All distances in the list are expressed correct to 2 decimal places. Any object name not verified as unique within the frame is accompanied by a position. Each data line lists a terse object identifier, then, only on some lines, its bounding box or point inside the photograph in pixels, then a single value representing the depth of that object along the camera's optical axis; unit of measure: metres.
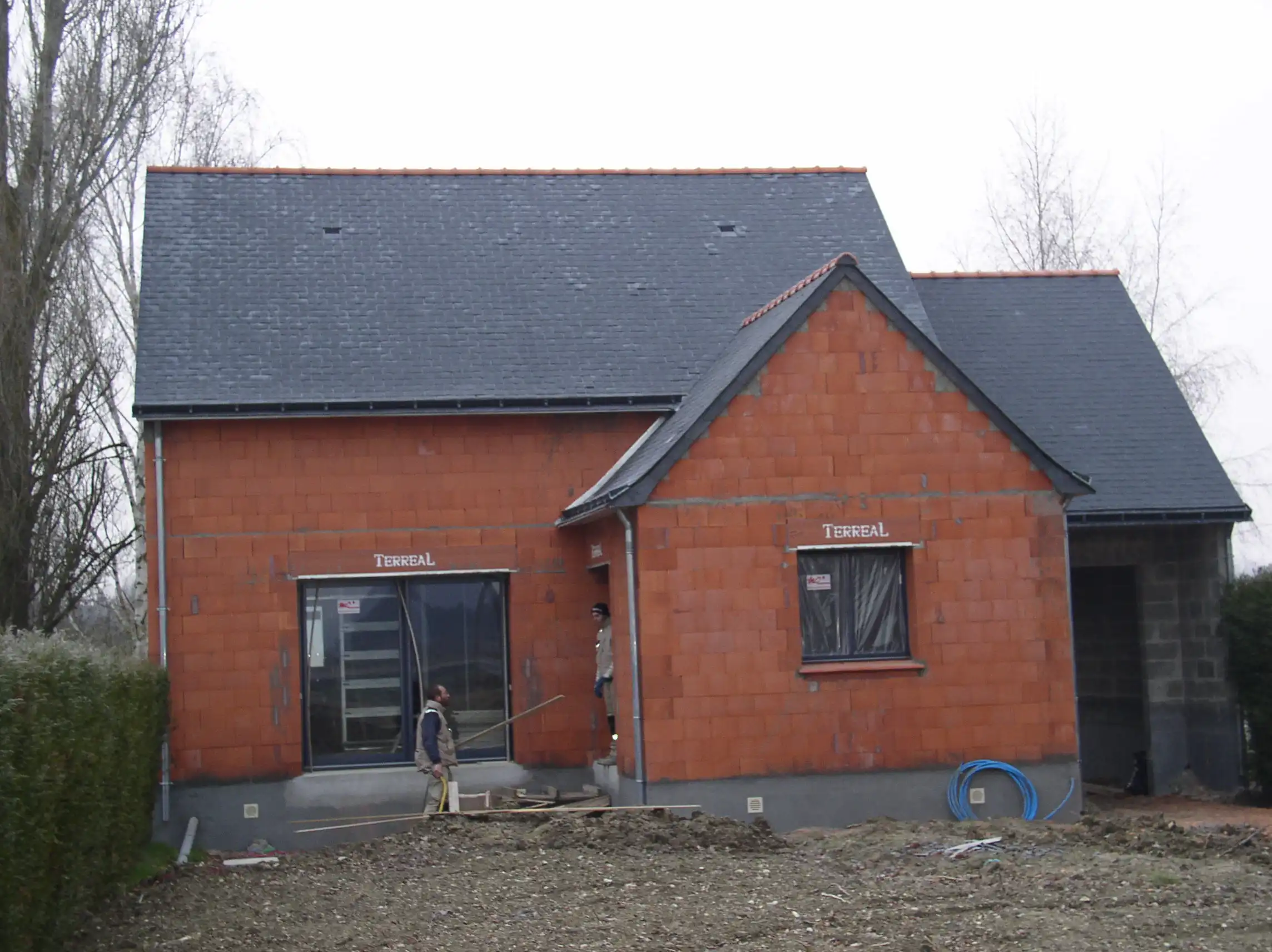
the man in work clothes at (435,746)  16.20
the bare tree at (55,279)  20.47
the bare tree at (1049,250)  39.00
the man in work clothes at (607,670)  16.56
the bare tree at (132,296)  24.98
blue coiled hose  15.78
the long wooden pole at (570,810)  15.09
